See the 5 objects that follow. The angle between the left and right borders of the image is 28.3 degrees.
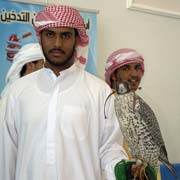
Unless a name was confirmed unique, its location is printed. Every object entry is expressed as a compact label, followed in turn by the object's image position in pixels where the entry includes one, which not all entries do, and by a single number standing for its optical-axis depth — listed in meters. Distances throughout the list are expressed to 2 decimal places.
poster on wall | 2.35
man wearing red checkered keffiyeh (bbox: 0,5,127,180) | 1.44
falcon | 1.28
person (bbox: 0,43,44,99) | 2.04
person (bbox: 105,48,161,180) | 1.50
